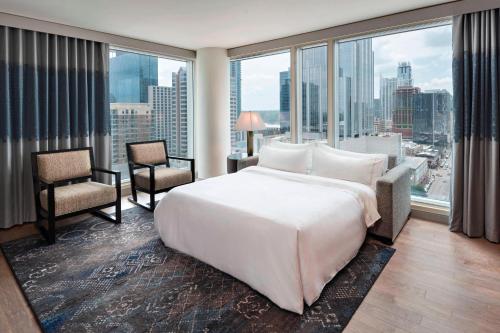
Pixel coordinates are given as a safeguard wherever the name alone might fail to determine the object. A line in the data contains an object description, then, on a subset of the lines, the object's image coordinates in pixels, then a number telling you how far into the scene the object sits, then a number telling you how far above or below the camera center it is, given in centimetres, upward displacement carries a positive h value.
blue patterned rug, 190 -103
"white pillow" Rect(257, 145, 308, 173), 377 -11
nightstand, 453 -18
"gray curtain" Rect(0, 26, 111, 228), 354 +66
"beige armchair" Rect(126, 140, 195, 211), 409 -29
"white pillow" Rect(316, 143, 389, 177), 328 -7
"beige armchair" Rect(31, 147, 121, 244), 314 -42
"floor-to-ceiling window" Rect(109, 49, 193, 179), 480 +85
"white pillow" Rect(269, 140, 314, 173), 387 +4
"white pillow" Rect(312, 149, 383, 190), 320 -20
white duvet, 202 -60
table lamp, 450 +43
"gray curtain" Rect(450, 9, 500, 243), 300 +24
